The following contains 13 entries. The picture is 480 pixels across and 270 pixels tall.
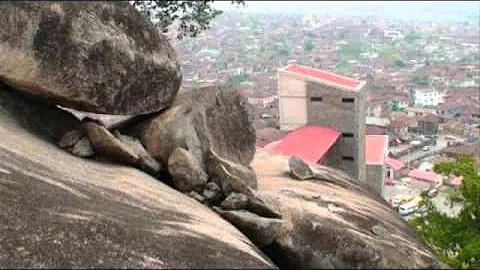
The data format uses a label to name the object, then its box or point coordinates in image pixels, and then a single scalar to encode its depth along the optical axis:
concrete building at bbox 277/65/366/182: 23.16
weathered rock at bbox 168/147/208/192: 9.30
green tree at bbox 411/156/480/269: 13.12
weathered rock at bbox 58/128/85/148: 9.37
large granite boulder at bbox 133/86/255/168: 9.91
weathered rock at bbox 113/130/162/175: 9.45
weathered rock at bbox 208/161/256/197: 8.93
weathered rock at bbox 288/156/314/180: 11.34
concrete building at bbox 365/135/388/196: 26.06
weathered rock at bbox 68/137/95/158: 9.20
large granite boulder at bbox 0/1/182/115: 9.06
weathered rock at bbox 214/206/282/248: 8.12
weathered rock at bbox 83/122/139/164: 9.20
